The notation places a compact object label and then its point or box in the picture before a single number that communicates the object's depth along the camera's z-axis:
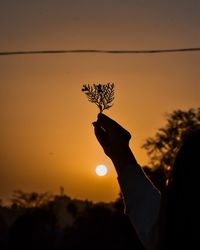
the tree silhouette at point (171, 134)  51.75
